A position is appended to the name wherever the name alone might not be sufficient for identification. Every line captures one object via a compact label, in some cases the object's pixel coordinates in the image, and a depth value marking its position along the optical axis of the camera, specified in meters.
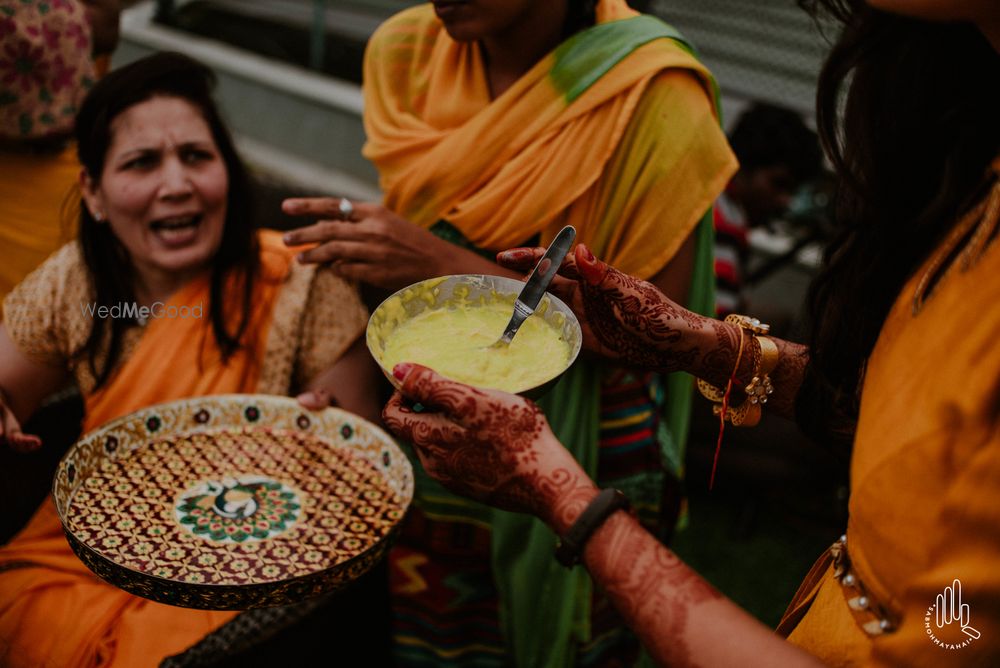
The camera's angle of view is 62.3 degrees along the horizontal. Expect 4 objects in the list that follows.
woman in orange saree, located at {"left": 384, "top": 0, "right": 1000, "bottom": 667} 0.89
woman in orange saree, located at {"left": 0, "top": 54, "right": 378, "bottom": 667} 2.15
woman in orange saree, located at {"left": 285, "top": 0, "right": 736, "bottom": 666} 1.86
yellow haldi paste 1.31
